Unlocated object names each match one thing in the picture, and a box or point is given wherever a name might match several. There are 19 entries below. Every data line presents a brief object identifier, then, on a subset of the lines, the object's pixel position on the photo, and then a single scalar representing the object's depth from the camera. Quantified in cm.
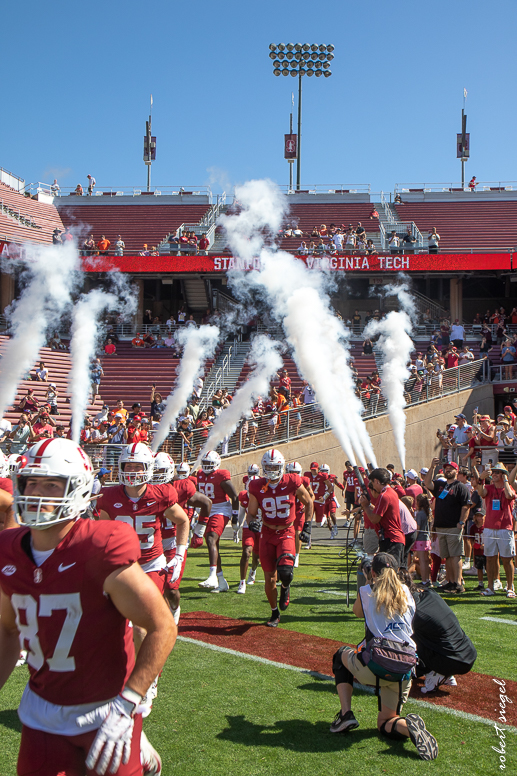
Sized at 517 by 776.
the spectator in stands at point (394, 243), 2500
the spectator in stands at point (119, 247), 2573
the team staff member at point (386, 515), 694
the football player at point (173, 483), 645
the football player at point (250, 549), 775
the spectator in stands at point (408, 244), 2505
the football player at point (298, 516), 1077
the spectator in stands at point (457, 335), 2245
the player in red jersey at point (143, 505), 513
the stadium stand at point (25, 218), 2567
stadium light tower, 3772
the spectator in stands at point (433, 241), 2506
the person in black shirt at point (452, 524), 864
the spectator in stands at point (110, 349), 2334
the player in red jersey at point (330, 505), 1495
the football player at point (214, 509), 859
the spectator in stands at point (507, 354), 2148
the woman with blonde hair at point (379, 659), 399
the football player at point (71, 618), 222
